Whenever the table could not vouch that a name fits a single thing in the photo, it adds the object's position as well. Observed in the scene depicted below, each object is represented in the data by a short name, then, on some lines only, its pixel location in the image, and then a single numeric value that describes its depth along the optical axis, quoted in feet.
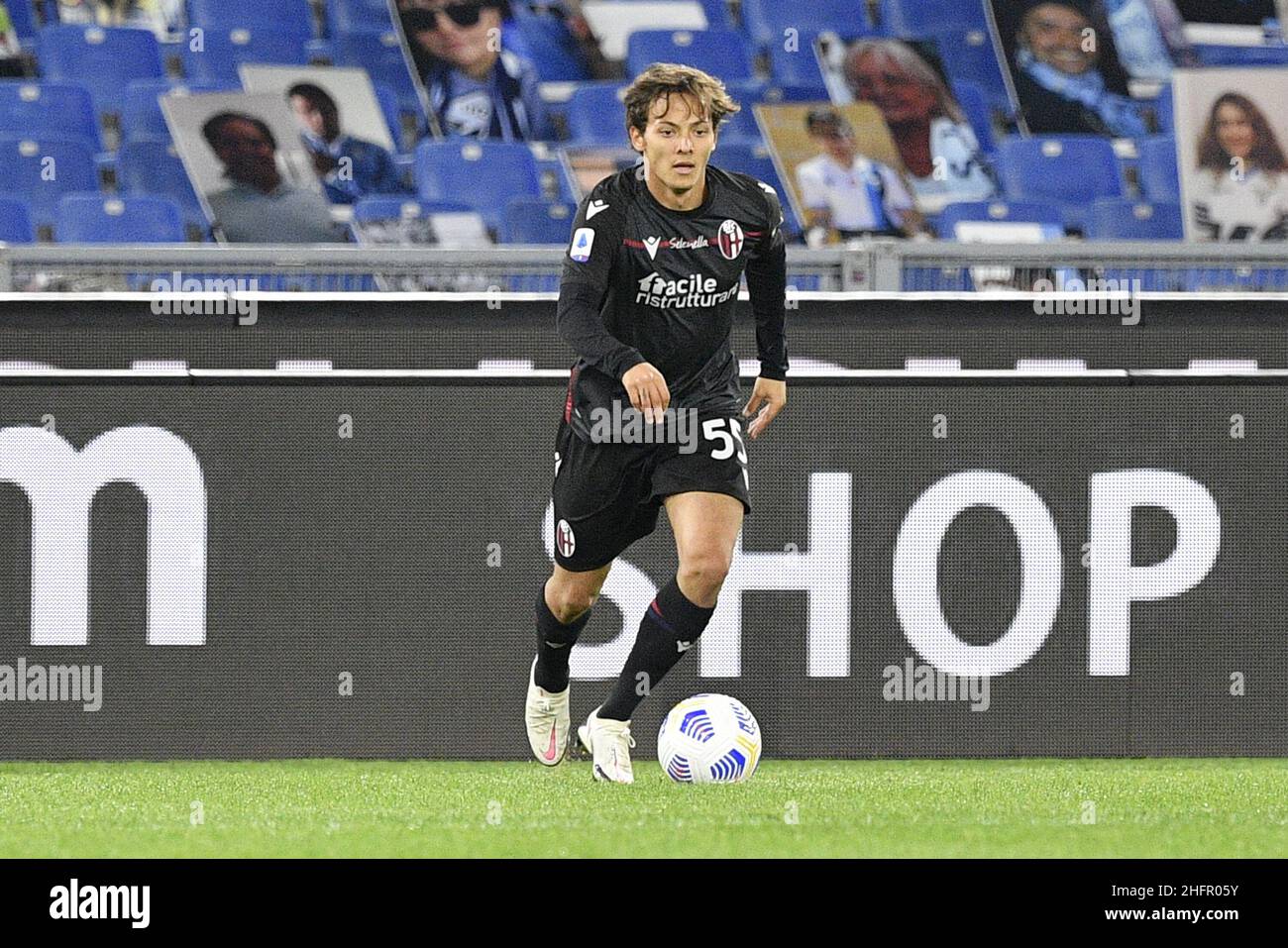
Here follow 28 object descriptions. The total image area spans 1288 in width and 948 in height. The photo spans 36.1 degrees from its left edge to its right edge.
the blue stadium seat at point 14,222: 35.63
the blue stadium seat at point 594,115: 43.75
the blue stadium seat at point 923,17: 47.83
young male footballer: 16.84
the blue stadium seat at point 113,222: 35.91
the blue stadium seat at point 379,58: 44.88
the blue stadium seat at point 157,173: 38.91
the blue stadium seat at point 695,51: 45.50
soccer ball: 17.87
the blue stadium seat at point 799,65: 46.32
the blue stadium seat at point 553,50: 45.96
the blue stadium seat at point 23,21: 44.39
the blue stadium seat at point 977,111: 45.37
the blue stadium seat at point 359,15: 46.21
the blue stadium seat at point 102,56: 43.34
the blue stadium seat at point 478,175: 40.73
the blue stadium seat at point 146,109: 41.24
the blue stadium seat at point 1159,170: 44.02
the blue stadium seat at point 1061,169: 43.80
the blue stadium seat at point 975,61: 46.88
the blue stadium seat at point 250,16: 45.50
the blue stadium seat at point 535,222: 37.45
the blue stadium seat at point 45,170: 38.70
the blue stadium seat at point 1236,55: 49.11
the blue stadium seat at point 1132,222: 40.55
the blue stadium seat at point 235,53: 43.83
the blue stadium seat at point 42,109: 41.09
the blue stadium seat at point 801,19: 47.11
